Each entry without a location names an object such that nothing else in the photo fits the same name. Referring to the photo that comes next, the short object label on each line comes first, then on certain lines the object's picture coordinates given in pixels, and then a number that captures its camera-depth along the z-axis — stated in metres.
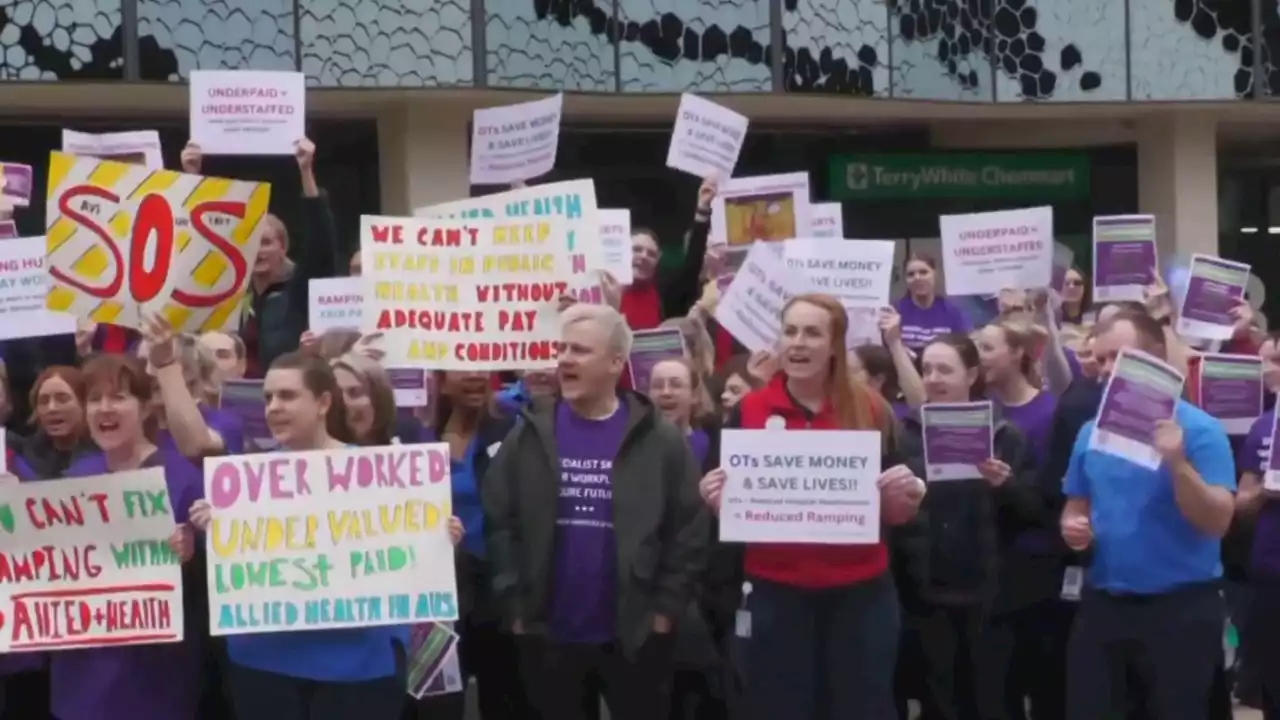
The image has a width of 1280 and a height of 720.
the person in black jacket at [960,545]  7.46
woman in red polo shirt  6.48
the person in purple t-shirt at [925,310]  10.05
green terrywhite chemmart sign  18.88
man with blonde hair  6.46
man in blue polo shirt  6.61
